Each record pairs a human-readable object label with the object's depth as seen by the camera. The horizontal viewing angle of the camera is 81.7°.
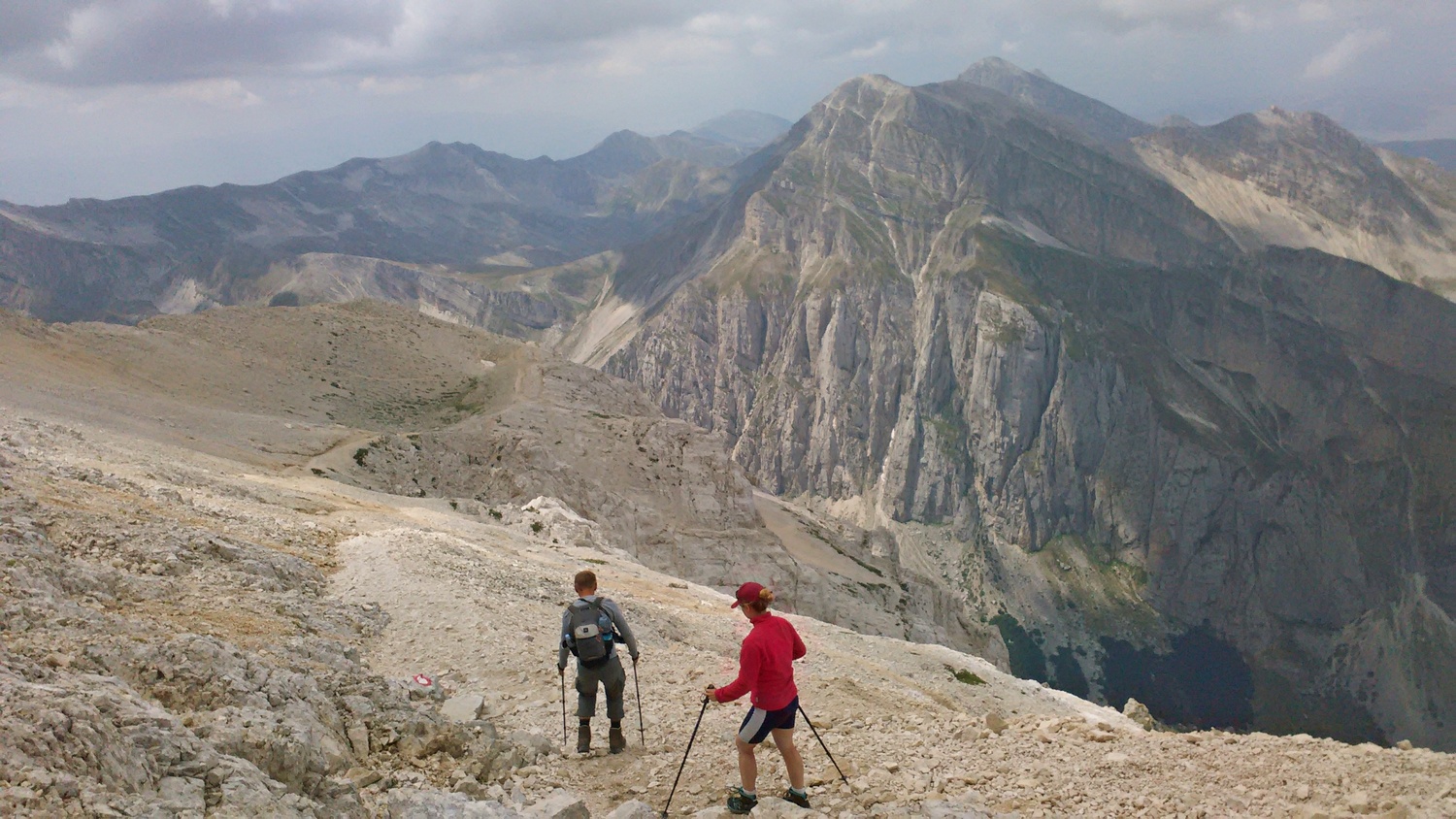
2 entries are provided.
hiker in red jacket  11.34
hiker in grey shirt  13.23
